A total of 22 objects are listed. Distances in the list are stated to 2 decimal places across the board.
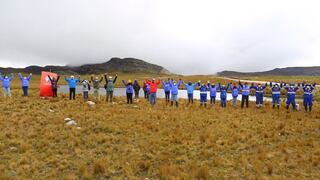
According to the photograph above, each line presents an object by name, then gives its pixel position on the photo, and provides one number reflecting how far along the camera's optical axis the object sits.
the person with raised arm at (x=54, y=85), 22.99
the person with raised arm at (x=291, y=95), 21.24
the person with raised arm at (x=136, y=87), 24.92
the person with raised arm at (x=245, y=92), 22.32
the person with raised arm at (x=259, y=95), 22.91
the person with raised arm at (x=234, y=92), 23.30
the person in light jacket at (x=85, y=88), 21.59
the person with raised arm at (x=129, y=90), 21.53
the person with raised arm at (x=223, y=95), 23.03
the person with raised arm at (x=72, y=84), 22.12
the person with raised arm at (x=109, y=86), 21.59
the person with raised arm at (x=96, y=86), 21.89
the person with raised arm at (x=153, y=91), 21.53
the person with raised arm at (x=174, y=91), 22.30
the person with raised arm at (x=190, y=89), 23.19
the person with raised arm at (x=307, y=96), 20.77
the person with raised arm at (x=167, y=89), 23.35
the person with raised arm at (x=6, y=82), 22.25
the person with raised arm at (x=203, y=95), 22.47
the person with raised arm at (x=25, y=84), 22.94
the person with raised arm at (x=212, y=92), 23.58
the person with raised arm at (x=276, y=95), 22.49
